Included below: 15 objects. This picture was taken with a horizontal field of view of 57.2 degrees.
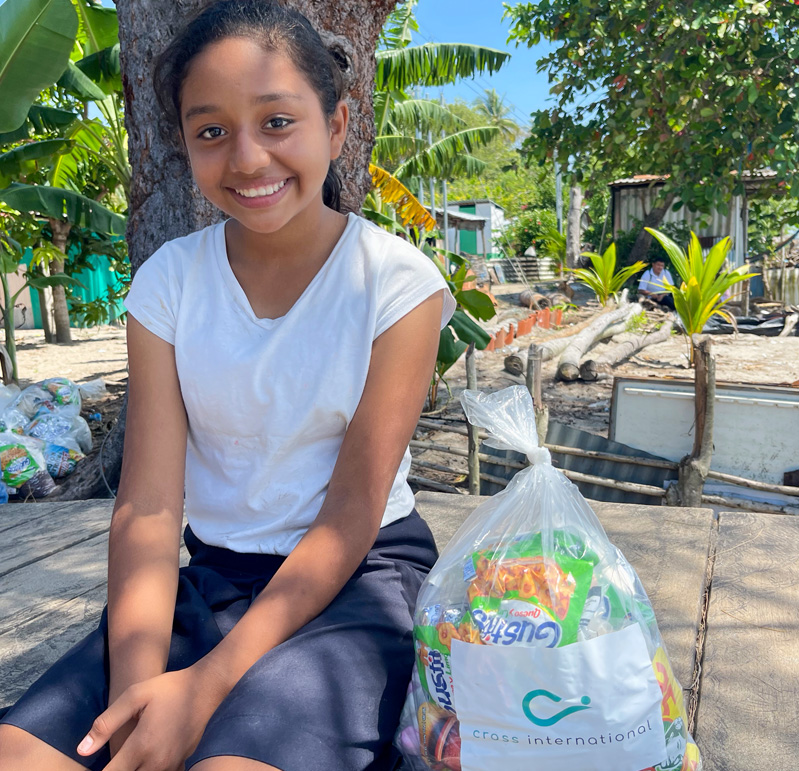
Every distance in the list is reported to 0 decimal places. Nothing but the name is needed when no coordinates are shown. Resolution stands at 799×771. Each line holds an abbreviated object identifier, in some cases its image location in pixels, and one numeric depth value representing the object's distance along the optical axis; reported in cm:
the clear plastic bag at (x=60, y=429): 460
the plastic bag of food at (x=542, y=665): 89
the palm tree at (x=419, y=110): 841
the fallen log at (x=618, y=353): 824
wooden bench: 111
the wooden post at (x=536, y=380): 380
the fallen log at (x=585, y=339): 818
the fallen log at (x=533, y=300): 1451
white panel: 414
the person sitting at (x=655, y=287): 1362
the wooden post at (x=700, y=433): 380
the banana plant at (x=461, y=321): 431
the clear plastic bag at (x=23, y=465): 388
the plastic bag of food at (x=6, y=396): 477
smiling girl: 111
